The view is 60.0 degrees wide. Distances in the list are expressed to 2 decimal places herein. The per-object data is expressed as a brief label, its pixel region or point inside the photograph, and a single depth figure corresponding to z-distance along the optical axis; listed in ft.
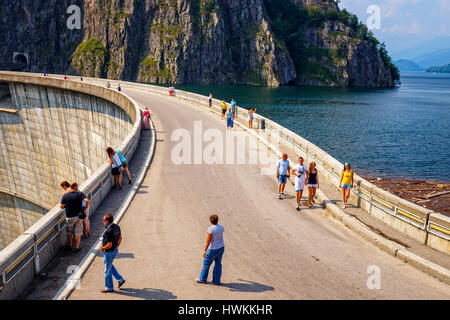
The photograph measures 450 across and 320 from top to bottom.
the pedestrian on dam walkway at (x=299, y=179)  44.62
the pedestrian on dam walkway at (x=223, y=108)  107.45
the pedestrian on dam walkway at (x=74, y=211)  31.58
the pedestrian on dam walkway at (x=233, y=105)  101.62
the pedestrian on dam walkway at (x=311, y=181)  45.34
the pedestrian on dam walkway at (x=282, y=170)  47.57
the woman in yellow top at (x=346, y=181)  43.21
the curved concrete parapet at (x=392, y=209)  33.55
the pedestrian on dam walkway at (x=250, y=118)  93.04
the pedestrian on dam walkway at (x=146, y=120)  85.40
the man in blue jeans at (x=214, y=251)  28.14
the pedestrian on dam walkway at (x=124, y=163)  49.38
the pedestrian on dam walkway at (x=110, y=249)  26.78
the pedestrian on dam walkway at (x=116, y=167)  46.12
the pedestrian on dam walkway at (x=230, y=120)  89.25
